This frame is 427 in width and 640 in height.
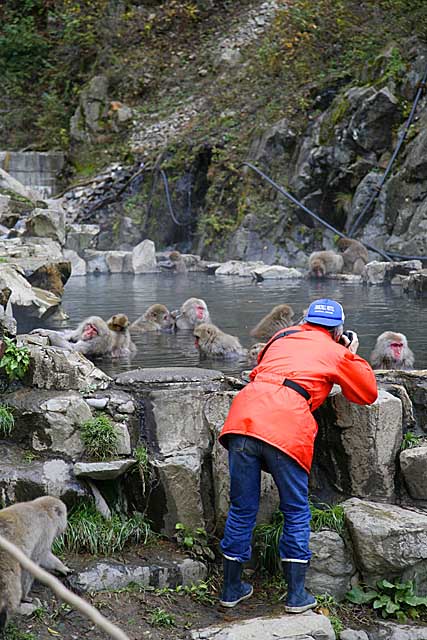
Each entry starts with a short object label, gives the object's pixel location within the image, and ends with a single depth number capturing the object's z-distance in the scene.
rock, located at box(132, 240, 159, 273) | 17.77
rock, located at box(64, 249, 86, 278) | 17.41
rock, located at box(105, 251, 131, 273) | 17.98
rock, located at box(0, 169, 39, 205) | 18.23
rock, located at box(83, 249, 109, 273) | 18.05
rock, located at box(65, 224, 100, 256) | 19.50
